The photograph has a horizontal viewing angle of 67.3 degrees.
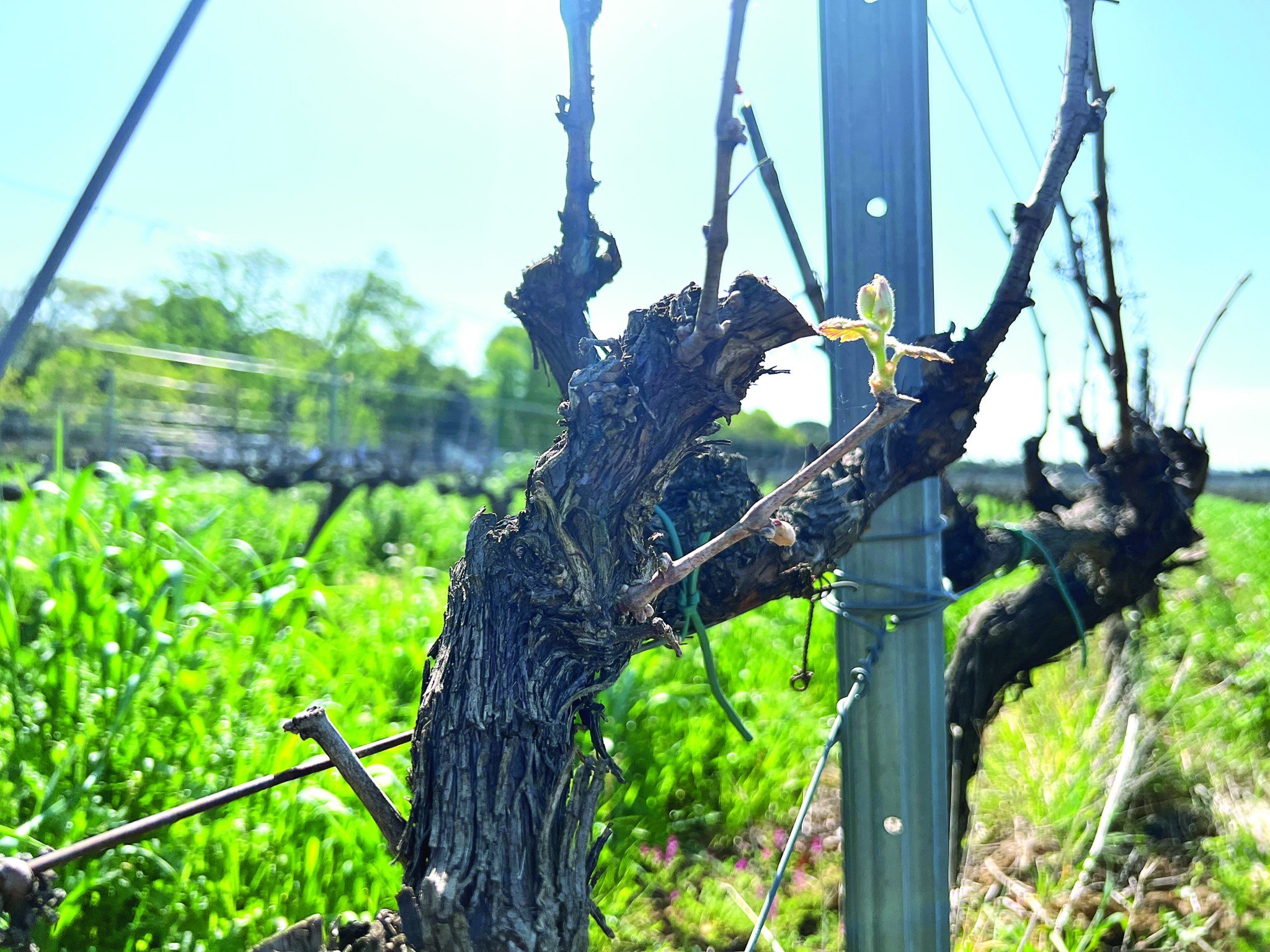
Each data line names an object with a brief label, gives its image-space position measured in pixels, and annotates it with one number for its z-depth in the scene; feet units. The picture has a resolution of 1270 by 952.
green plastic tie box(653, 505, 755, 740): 1.30
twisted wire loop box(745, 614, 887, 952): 1.39
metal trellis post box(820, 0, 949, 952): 1.43
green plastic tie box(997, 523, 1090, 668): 2.05
